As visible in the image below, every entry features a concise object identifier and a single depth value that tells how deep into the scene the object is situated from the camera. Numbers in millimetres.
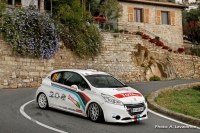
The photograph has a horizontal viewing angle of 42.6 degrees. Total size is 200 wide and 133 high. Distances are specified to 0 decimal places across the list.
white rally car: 6918
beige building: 31950
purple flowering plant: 17906
